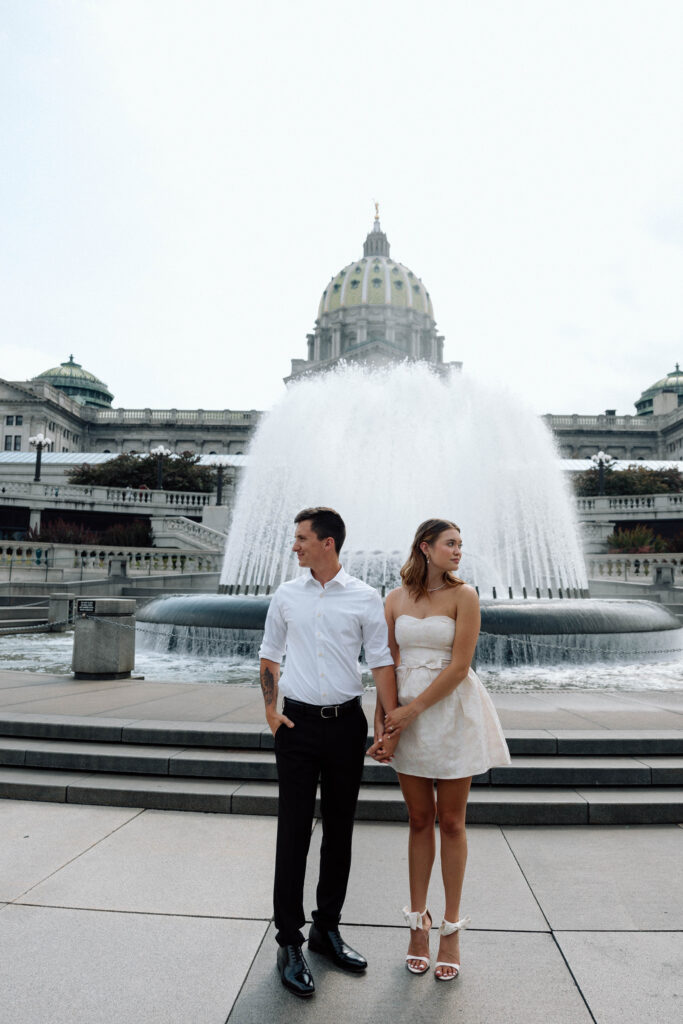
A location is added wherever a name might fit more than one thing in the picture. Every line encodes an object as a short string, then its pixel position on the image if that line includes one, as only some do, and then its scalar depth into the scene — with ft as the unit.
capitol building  277.85
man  10.37
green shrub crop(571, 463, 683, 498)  184.65
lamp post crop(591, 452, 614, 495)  147.90
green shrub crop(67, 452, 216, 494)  192.24
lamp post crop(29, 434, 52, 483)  148.66
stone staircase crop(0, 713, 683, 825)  16.25
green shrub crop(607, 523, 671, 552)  117.80
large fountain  65.41
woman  10.46
